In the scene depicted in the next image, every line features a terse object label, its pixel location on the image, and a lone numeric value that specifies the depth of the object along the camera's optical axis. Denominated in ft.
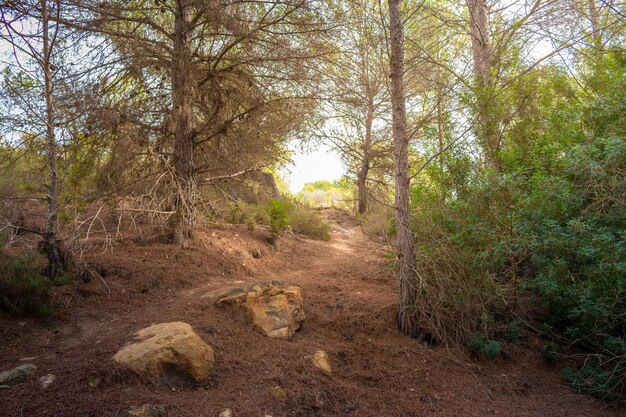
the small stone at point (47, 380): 11.10
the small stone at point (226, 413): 10.87
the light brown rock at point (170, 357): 11.76
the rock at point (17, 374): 11.17
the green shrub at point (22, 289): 14.64
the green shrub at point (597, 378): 14.47
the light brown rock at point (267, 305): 16.12
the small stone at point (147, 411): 10.07
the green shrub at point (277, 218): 30.55
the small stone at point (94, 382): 11.15
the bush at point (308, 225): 40.32
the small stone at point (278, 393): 12.07
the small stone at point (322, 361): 14.14
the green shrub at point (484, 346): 16.20
